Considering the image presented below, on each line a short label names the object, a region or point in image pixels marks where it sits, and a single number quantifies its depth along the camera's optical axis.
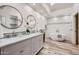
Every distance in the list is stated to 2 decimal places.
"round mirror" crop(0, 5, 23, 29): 1.30
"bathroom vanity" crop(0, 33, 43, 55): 1.07
